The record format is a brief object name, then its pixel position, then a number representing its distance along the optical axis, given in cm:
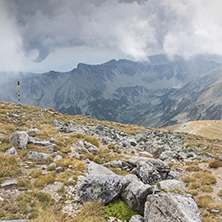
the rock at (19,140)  1364
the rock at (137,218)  725
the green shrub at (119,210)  805
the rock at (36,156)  1263
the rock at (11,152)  1194
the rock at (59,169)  1164
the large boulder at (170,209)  637
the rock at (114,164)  1484
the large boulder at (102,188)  881
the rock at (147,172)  1236
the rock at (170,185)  1055
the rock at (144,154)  2155
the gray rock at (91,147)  1881
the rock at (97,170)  1219
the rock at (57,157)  1363
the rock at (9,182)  855
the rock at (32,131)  1963
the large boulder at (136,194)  820
